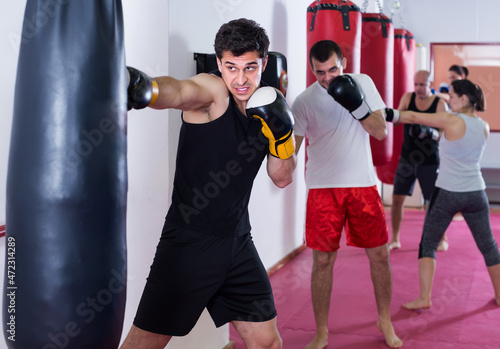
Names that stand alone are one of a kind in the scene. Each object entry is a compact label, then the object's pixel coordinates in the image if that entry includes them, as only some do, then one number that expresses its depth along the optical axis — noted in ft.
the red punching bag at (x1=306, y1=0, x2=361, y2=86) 12.57
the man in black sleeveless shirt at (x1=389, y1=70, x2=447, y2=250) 15.92
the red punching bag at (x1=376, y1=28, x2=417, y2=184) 17.52
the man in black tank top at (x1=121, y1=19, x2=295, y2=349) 6.21
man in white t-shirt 10.06
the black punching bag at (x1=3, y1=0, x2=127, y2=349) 3.81
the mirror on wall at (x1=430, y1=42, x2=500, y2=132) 26.78
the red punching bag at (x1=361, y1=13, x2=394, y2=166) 14.26
